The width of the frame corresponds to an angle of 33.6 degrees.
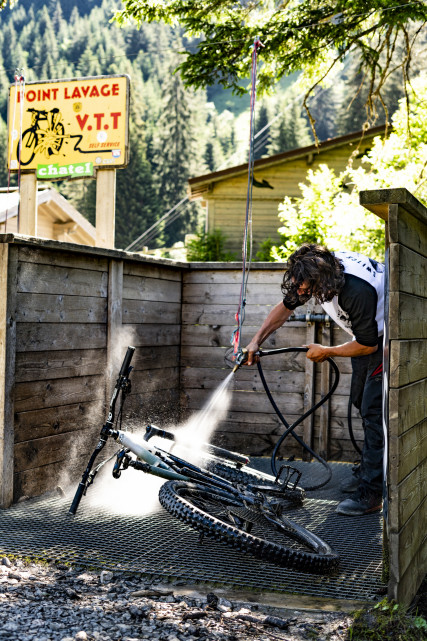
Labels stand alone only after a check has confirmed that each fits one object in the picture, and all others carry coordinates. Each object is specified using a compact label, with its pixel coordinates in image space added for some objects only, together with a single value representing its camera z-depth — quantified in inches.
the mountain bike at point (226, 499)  131.7
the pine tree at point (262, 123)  2605.8
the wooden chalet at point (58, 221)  722.2
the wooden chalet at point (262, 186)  815.7
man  159.0
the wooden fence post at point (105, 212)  273.7
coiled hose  197.1
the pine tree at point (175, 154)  2287.2
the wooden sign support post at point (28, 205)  289.7
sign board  279.4
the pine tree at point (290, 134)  2300.7
